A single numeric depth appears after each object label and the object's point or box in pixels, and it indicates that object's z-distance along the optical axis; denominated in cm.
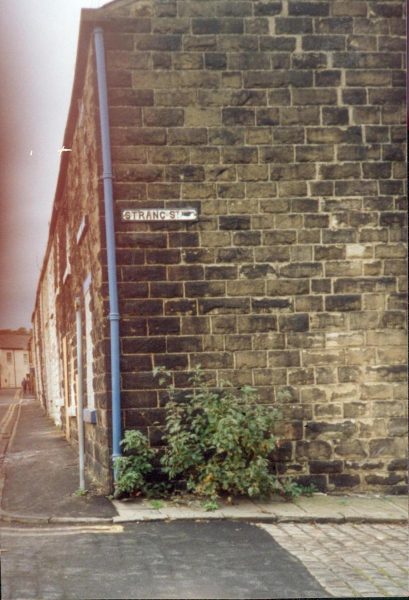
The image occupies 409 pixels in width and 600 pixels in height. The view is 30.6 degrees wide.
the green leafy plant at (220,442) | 764
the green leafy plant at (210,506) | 739
